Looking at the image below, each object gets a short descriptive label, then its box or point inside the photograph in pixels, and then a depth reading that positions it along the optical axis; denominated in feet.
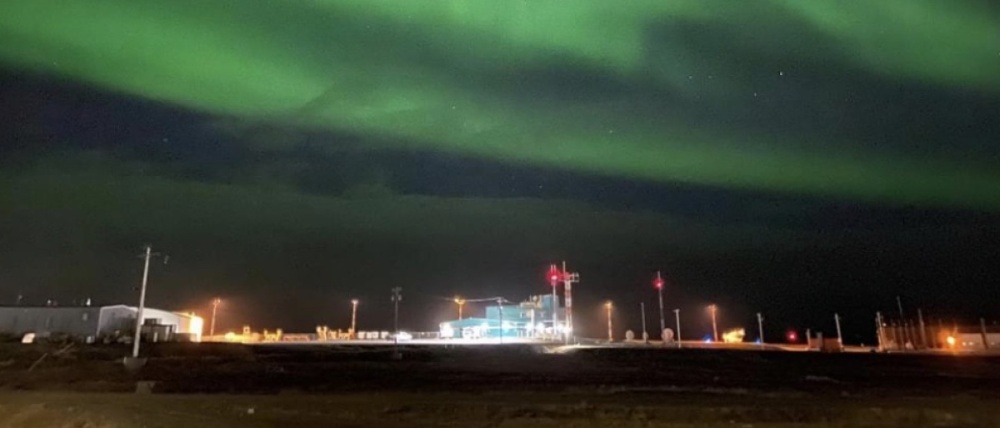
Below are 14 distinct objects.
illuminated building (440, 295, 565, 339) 548.72
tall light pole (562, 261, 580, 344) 461.45
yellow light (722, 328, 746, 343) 485.03
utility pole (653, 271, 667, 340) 424.87
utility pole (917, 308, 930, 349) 358.96
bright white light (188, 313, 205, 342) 444.14
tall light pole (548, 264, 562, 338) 503.61
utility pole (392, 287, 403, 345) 333.62
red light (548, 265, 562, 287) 504.31
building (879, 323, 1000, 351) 331.36
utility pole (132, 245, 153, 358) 187.97
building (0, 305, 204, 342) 339.36
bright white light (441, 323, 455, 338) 582.76
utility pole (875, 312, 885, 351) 372.60
